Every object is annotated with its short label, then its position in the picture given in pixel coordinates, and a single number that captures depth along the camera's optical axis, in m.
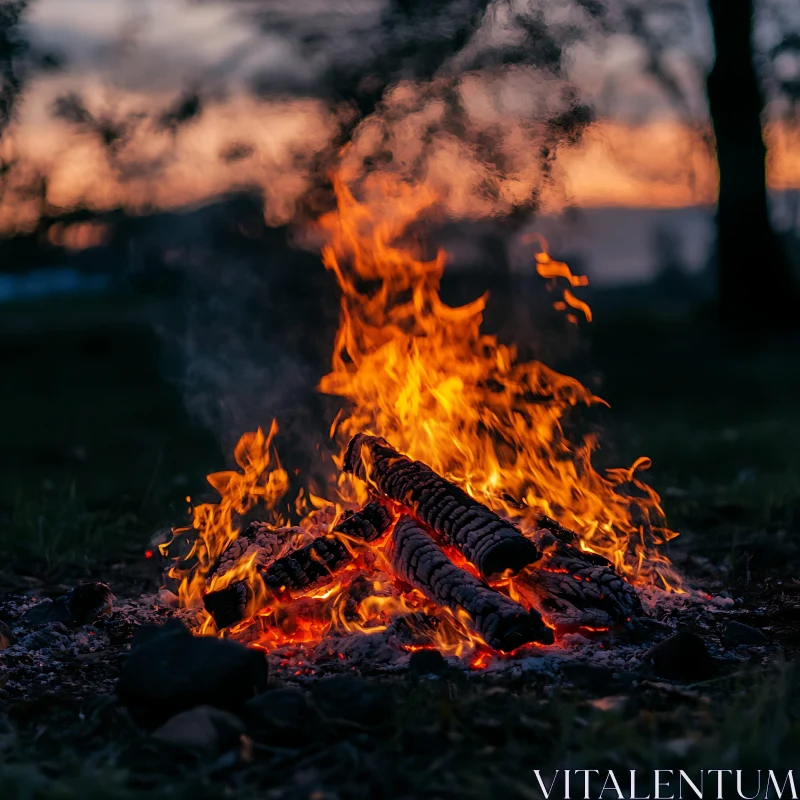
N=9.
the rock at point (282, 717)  3.17
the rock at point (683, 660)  3.75
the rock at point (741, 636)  4.23
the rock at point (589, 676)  3.58
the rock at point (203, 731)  3.10
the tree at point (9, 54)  7.15
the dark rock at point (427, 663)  3.74
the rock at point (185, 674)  3.36
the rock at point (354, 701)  3.22
